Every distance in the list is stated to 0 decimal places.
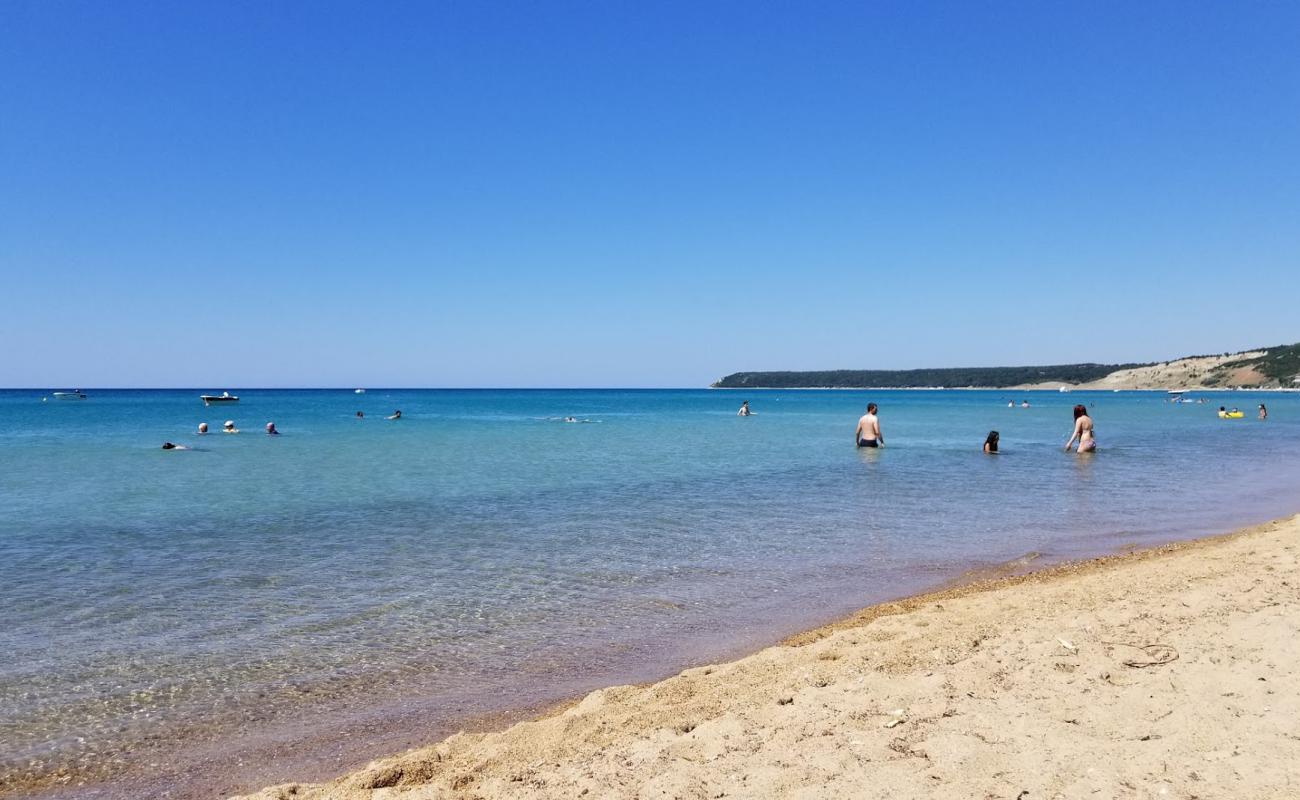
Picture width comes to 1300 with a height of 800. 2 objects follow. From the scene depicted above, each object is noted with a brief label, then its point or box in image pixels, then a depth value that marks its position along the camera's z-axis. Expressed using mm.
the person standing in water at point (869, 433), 31062
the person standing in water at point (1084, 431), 27984
